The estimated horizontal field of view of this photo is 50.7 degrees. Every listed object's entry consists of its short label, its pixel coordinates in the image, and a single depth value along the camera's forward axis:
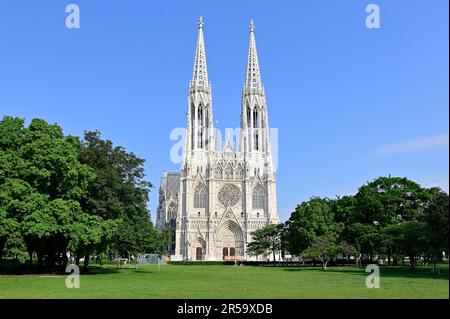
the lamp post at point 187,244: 91.81
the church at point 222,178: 93.44
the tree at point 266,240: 73.81
